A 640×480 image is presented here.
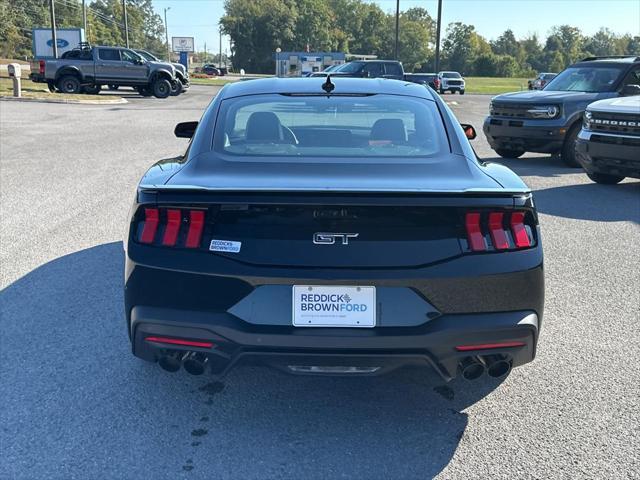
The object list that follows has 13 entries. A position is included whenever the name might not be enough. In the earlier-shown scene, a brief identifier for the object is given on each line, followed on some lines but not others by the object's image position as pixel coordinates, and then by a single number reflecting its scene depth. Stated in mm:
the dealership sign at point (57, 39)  47469
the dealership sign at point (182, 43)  76625
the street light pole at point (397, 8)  57031
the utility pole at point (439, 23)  41900
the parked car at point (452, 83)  49031
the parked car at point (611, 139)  9117
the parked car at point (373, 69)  27328
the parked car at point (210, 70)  85062
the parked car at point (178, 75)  31875
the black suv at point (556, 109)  11609
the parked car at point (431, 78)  39288
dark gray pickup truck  29797
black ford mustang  2887
